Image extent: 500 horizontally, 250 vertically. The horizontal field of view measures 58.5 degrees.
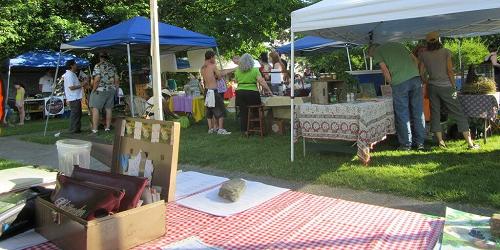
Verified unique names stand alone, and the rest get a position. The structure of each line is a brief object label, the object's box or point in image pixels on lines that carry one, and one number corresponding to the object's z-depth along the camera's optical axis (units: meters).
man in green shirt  5.96
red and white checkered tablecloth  2.16
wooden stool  8.28
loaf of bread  2.80
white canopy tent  4.57
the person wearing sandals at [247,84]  8.27
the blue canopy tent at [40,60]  15.32
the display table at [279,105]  8.34
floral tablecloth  5.33
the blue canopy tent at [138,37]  8.62
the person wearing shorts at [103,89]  9.32
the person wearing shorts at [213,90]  8.75
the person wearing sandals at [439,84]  6.20
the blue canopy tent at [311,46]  12.97
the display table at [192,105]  10.42
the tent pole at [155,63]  3.49
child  13.84
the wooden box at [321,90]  5.72
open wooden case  1.90
